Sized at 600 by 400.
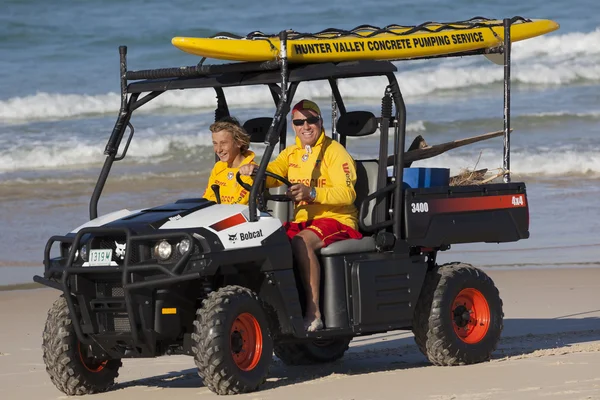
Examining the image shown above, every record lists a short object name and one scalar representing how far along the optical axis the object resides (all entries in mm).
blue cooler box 17609
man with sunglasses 16000
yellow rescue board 15750
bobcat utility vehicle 14766
